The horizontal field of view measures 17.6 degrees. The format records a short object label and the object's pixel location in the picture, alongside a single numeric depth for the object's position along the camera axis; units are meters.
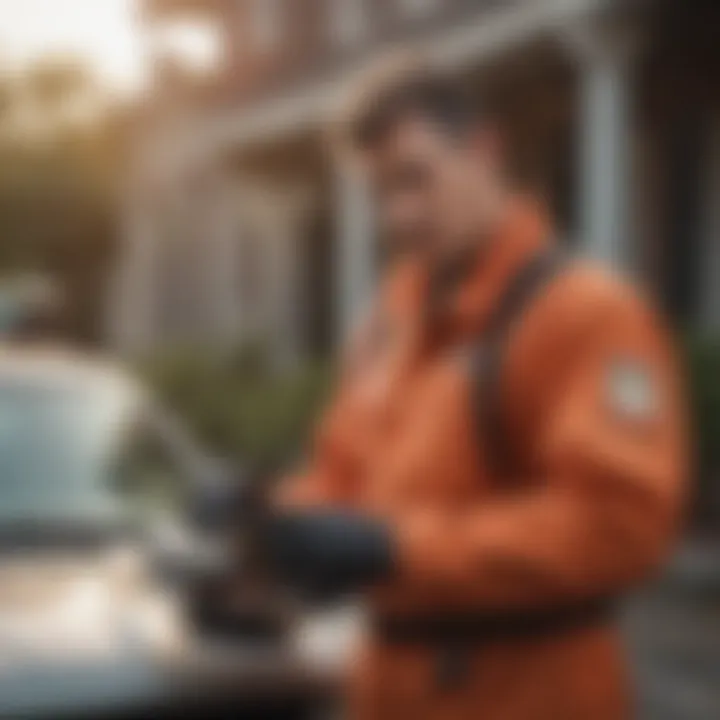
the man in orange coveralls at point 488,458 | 1.94
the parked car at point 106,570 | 3.75
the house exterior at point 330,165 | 15.48
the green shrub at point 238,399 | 13.76
